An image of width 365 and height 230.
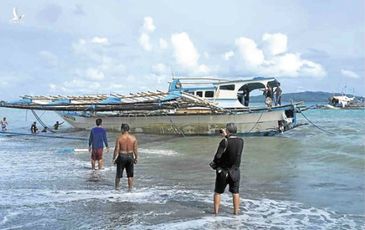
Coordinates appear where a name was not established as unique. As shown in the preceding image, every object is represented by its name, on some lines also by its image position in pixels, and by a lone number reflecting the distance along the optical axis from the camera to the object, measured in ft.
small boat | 283.51
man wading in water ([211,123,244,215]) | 26.32
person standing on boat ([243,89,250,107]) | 95.55
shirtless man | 33.78
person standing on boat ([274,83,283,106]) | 92.02
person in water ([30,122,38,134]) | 110.22
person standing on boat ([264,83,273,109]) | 88.89
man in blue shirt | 43.86
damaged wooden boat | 84.33
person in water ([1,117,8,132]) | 118.21
